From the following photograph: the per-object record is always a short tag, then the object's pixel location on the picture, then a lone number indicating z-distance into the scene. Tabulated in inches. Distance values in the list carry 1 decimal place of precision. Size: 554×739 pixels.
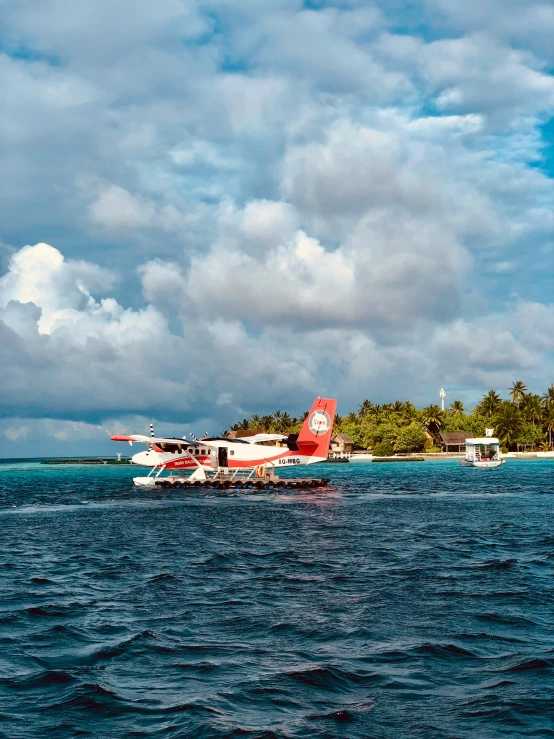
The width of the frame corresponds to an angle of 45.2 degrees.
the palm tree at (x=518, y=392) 6368.1
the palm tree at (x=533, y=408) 6033.5
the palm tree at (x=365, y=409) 7669.3
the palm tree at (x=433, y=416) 6727.4
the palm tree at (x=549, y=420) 5944.9
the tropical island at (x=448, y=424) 6023.6
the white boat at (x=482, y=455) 4121.6
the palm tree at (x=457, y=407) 7229.3
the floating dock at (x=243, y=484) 2534.4
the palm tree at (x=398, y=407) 7145.7
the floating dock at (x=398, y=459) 5753.0
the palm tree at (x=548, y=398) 6092.5
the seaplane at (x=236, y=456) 2517.2
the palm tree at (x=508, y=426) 5986.2
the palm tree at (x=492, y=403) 6648.6
